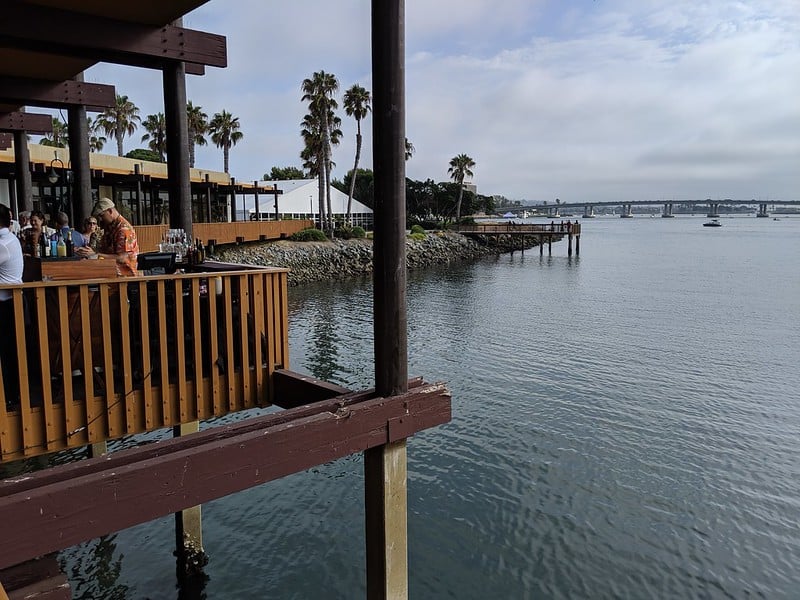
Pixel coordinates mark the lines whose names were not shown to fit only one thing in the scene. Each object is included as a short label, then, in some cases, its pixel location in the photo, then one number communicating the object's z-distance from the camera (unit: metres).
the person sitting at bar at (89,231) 8.22
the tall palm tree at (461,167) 80.81
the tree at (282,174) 82.81
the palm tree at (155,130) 47.83
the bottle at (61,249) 7.17
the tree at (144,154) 55.05
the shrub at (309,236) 43.22
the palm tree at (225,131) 52.72
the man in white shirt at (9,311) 4.19
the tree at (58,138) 46.12
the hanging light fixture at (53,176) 11.61
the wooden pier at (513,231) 63.30
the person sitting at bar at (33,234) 7.88
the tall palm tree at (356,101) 50.56
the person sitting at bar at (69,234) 8.05
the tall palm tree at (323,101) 47.72
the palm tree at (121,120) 51.91
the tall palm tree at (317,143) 48.91
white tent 57.03
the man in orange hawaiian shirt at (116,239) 5.36
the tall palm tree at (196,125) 47.47
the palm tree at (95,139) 51.70
